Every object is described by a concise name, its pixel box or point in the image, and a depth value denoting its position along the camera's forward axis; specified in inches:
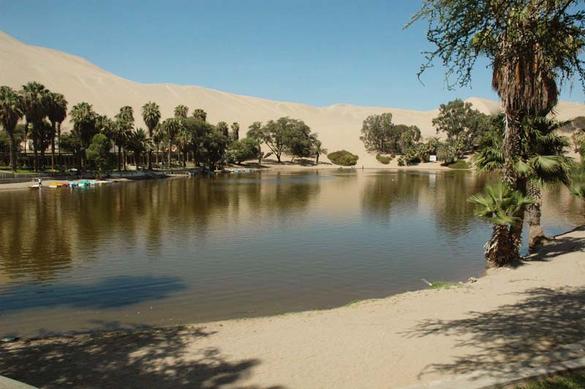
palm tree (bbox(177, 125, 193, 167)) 3772.1
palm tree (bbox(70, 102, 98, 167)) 2812.5
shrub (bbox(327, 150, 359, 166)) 5659.5
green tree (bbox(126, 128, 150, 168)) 3203.7
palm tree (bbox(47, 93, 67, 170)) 2657.5
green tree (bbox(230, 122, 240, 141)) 5255.9
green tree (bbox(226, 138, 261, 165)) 4825.3
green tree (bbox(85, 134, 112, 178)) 2751.0
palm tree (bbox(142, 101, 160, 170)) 3540.8
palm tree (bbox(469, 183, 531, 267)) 654.5
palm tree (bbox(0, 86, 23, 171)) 2471.7
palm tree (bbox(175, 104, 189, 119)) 4156.0
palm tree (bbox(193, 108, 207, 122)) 4331.7
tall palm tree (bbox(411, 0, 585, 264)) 339.3
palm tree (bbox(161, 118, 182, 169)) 3624.5
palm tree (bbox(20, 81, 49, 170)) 2544.3
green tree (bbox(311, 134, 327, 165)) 5625.0
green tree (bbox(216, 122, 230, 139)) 4450.8
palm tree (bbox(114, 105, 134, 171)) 3041.6
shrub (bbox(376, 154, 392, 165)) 5664.9
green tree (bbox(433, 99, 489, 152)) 5275.6
